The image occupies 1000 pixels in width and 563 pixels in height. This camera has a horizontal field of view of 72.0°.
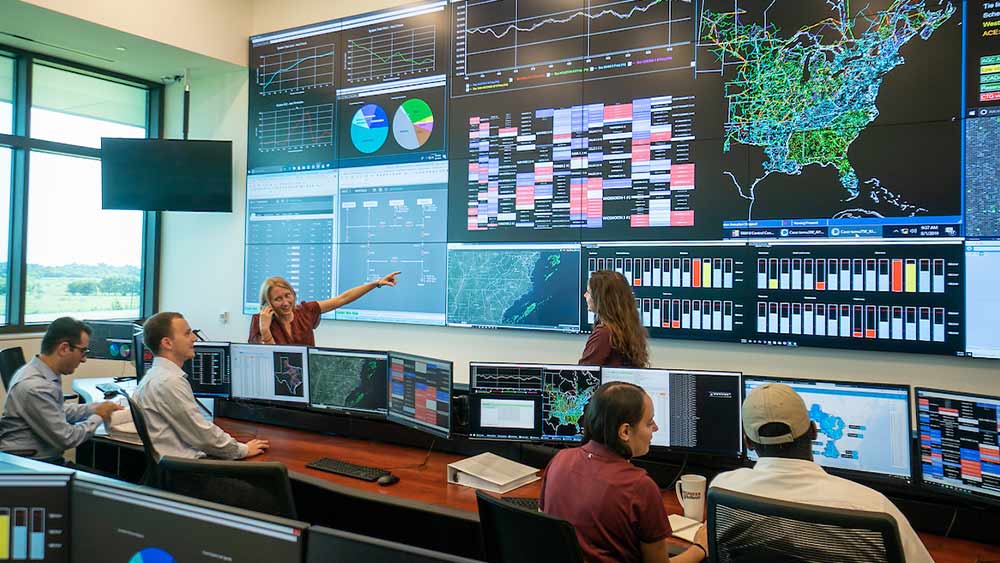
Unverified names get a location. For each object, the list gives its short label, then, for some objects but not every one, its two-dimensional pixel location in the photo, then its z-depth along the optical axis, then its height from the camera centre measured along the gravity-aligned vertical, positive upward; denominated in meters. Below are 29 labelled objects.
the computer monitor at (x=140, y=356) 3.77 -0.42
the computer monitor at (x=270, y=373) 3.23 -0.43
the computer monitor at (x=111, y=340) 4.52 -0.40
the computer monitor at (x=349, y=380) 3.02 -0.43
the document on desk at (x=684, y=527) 2.01 -0.71
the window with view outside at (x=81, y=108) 5.43 +1.44
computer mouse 2.49 -0.71
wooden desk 2.00 -0.72
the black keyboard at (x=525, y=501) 2.22 -0.70
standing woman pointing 3.89 -0.21
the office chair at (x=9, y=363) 3.97 -0.49
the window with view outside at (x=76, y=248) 5.43 +0.27
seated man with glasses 2.86 -0.54
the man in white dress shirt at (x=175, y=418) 2.62 -0.52
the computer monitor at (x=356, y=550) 0.91 -0.36
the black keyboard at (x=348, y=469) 2.56 -0.71
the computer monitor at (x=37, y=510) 1.22 -0.41
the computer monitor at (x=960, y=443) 1.87 -0.42
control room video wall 3.17 +0.71
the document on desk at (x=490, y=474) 2.41 -0.68
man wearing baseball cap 1.54 -0.43
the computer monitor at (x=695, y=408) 2.37 -0.41
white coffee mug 2.15 -0.65
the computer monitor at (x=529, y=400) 2.59 -0.43
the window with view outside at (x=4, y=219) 5.21 +0.45
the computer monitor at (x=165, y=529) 1.04 -0.39
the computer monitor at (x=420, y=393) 2.69 -0.44
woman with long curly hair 2.94 -0.17
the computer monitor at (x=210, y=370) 3.41 -0.43
